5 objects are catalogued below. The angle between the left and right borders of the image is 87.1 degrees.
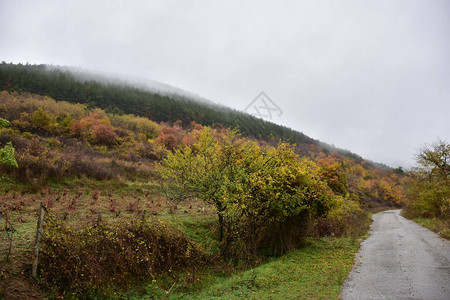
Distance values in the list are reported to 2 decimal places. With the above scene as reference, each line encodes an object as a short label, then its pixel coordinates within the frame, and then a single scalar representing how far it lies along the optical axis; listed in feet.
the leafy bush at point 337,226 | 50.20
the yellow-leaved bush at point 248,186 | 32.48
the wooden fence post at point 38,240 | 18.97
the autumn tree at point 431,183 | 74.33
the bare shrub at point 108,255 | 19.80
